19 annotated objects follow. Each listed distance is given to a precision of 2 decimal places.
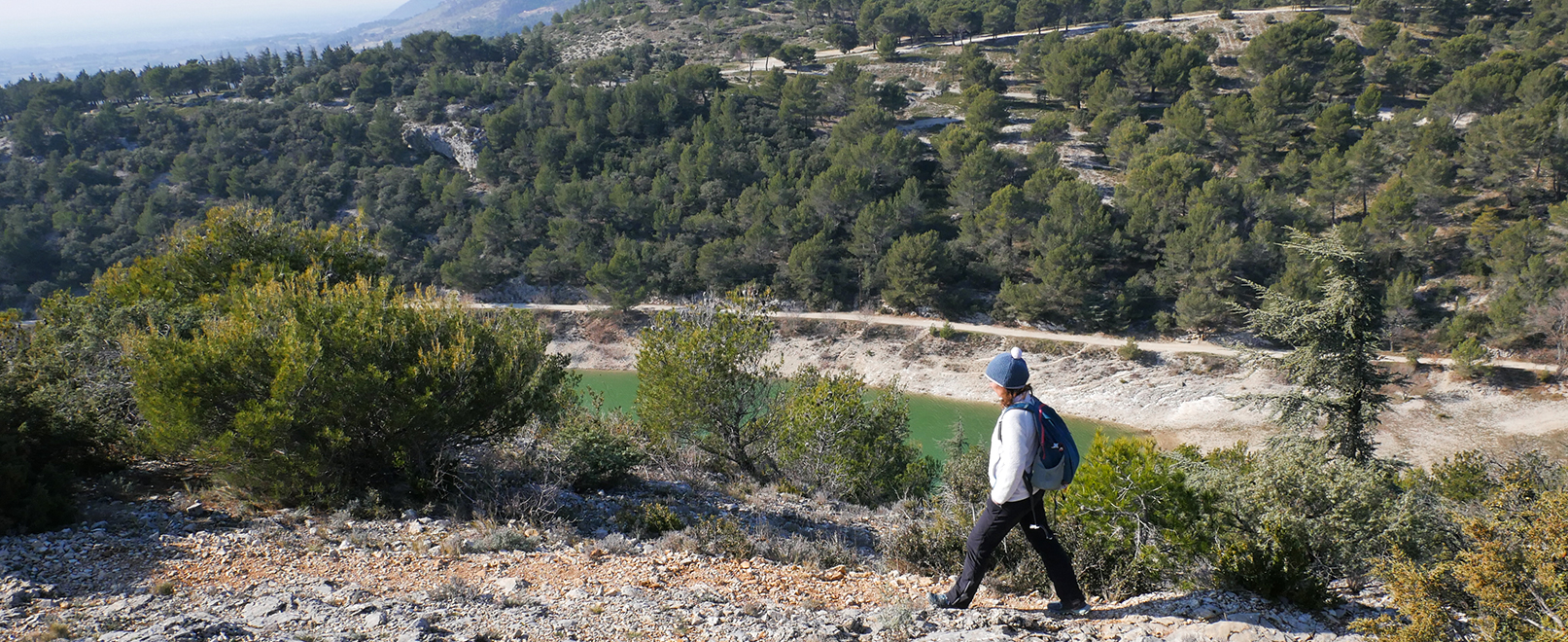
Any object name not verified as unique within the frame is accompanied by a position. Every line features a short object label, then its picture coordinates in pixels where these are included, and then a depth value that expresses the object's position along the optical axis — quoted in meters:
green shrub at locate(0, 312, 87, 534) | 7.28
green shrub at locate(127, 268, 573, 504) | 8.36
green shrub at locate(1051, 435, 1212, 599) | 6.48
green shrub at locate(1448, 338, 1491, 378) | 30.78
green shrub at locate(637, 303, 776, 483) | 14.84
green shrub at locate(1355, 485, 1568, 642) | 4.57
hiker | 5.11
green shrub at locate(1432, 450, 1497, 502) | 14.02
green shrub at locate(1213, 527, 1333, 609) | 5.71
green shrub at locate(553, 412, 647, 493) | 10.59
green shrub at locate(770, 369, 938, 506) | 14.22
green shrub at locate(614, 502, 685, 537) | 8.75
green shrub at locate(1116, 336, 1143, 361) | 35.53
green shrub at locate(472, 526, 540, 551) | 7.54
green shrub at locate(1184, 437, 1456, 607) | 5.87
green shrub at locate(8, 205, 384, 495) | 9.41
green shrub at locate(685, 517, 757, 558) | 7.75
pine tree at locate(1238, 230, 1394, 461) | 11.57
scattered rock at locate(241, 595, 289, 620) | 5.86
